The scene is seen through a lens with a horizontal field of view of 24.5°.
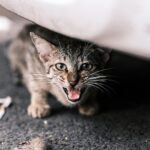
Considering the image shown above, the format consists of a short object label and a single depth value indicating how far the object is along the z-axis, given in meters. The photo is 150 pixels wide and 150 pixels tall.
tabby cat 0.41
